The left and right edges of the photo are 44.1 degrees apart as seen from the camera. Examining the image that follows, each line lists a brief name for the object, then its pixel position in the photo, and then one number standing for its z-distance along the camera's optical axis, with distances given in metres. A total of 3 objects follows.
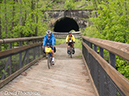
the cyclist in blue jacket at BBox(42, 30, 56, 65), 7.49
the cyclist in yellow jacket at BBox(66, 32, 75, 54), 11.45
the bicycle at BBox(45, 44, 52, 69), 7.28
